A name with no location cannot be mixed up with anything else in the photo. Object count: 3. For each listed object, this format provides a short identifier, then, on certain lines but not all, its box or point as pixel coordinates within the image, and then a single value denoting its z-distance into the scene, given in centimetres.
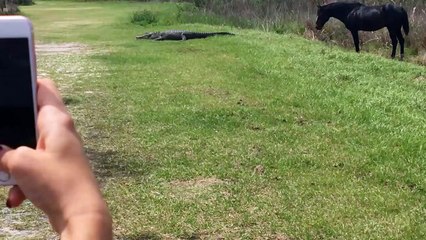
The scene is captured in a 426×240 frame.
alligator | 1786
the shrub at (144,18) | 2440
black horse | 1505
